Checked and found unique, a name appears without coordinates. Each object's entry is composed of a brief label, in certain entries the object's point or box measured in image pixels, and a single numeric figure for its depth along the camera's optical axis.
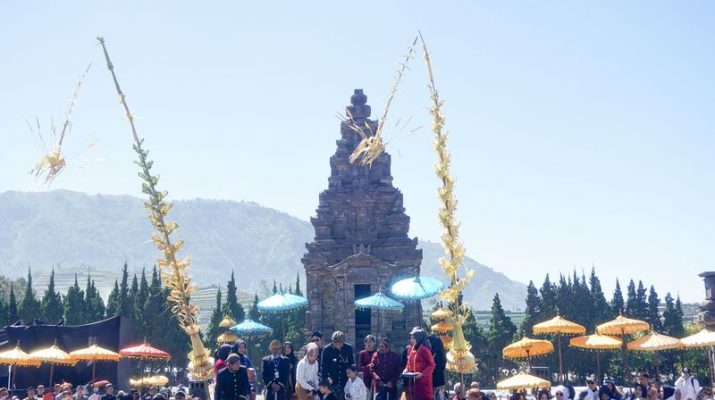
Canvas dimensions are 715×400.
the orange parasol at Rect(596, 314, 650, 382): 29.41
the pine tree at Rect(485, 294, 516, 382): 51.34
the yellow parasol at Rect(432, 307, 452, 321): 34.58
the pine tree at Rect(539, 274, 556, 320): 53.09
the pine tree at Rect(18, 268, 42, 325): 60.09
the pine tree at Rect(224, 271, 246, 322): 60.81
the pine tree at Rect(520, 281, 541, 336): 52.00
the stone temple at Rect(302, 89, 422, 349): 39.28
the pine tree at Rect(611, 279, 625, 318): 54.16
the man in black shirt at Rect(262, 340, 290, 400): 19.70
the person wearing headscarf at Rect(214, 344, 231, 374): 18.09
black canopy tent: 33.62
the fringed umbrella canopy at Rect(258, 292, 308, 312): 32.81
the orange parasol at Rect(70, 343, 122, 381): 29.38
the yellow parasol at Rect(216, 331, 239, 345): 36.09
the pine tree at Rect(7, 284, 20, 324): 56.39
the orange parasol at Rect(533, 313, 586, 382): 28.47
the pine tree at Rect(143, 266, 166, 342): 56.23
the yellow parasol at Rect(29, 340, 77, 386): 29.27
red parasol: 29.41
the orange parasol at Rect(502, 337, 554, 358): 27.59
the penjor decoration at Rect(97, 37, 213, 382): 10.56
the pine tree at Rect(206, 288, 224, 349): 58.81
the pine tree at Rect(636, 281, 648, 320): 54.91
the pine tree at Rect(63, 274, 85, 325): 60.28
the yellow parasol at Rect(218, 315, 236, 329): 36.87
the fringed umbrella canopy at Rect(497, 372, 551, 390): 22.78
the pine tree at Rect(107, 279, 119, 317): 60.06
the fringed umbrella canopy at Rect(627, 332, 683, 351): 27.75
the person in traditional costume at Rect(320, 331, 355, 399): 19.16
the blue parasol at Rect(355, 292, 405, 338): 30.34
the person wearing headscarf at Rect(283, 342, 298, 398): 19.95
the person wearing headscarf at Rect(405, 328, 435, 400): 14.46
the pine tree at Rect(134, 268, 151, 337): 56.09
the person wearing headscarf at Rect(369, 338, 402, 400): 18.33
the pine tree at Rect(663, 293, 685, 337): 54.22
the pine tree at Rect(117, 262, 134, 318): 59.16
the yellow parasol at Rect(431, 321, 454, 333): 30.74
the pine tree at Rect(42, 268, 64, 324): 60.44
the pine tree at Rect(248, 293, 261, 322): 65.25
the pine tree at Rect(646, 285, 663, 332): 54.62
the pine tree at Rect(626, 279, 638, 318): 54.78
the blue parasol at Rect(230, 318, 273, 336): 35.19
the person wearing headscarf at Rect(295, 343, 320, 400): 17.97
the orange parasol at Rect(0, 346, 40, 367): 29.72
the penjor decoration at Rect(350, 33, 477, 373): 10.01
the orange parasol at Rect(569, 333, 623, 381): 28.61
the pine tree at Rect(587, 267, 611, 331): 53.41
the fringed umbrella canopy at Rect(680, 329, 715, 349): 26.73
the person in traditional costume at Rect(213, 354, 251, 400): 14.63
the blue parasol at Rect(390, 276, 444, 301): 28.75
